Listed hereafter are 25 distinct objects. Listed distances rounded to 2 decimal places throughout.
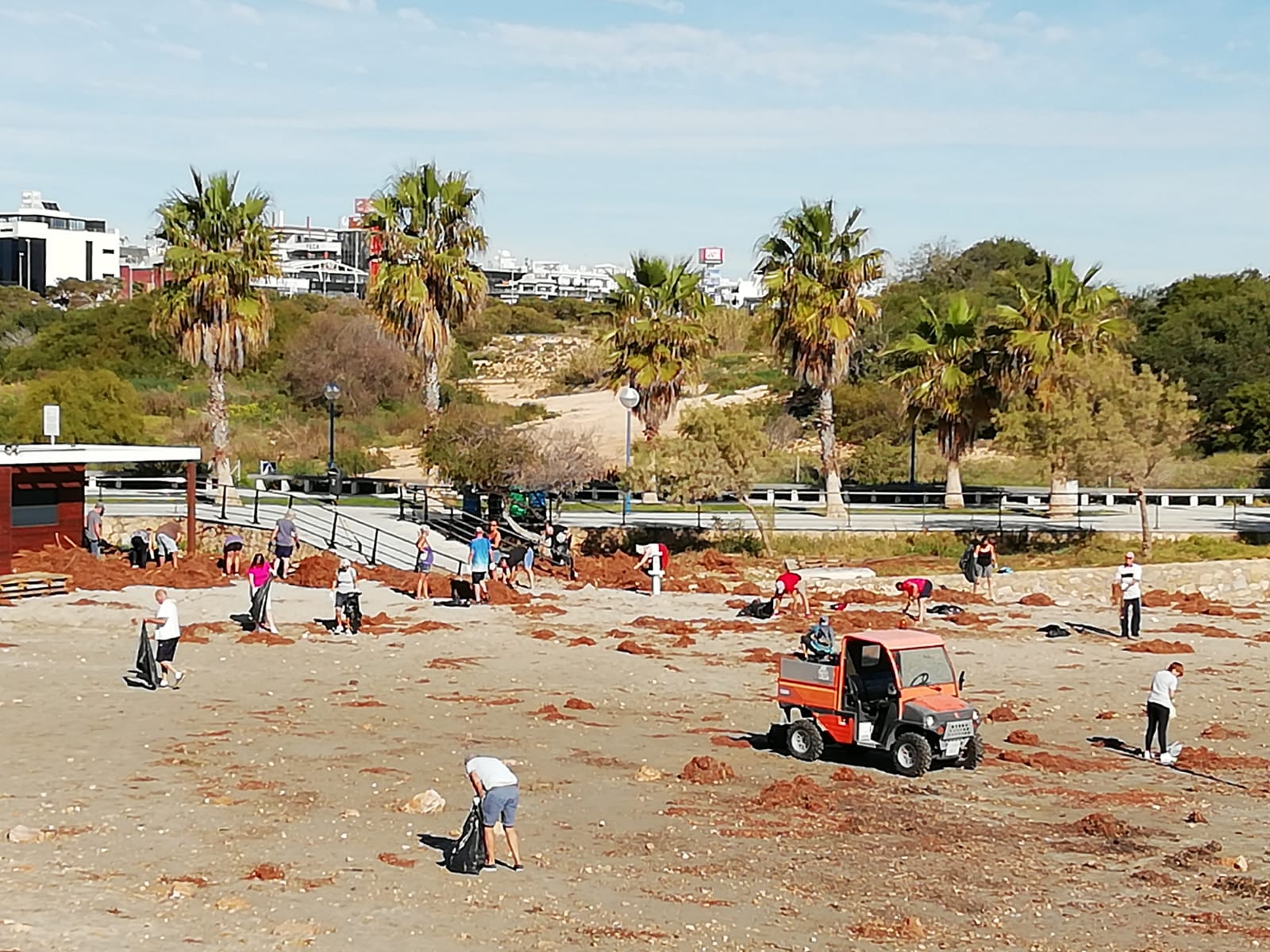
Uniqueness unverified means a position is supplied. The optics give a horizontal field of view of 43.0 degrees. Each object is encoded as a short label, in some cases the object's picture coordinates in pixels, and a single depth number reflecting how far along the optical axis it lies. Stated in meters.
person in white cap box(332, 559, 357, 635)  28.66
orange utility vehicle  18.69
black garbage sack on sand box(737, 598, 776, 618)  31.70
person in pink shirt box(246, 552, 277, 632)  28.28
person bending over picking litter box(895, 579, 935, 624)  31.20
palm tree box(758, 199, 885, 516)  44.69
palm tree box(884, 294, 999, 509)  47.69
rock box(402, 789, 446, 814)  16.42
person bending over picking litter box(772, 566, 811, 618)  31.77
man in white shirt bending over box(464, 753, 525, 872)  14.10
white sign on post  39.00
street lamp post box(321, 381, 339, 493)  46.00
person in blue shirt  32.06
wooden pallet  31.61
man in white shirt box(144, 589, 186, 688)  23.31
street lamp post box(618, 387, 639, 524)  43.59
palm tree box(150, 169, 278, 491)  44.38
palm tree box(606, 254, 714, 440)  47.34
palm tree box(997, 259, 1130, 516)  45.03
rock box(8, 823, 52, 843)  14.91
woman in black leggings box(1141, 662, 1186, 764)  19.83
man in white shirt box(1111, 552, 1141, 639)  30.11
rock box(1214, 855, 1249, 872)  14.85
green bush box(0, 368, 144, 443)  52.06
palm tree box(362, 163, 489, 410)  46.44
